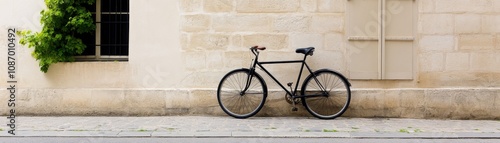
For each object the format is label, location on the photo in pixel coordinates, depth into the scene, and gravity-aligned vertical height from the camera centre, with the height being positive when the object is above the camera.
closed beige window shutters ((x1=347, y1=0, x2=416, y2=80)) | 8.72 +0.56
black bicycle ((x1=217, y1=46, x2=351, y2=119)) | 8.57 -0.35
